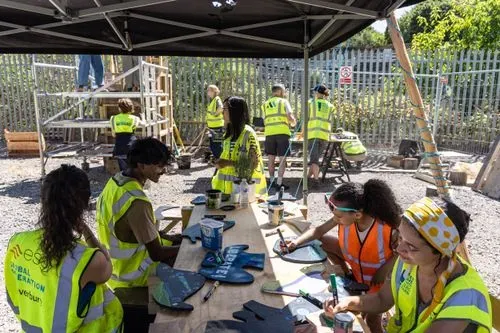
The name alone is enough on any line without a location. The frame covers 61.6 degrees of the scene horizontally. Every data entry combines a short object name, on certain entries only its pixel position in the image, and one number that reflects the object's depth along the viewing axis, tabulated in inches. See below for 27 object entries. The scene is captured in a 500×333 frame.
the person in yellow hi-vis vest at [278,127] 301.7
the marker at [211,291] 76.3
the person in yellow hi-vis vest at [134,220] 99.1
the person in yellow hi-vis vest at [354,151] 353.4
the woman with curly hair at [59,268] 67.5
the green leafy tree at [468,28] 513.7
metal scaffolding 319.5
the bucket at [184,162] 371.6
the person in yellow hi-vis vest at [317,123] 305.9
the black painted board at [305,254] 93.4
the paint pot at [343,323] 57.8
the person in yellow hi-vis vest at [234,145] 157.4
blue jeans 352.8
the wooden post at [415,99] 118.2
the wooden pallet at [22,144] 430.0
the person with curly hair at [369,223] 98.9
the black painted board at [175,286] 73.8
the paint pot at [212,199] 133.3
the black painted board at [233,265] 83.9
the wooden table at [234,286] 71.1
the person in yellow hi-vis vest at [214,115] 362.7
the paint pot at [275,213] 118.2
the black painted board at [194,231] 107.3
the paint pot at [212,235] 98.0
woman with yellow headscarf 61.7
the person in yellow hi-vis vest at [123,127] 285.3
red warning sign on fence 397.1
